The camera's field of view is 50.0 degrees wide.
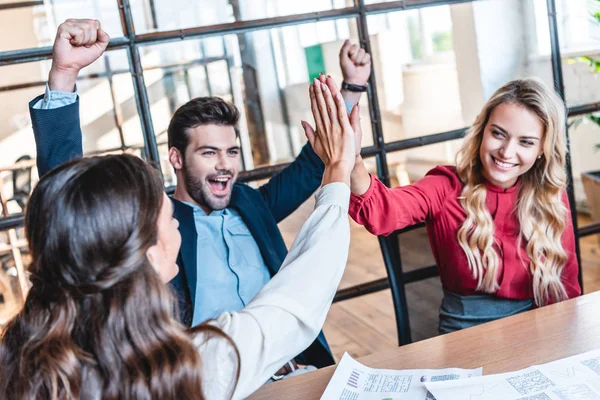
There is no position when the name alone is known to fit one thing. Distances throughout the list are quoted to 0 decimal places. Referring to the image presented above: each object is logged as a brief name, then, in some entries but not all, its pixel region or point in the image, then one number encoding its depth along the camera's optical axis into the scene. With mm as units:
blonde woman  1881
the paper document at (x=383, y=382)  1197
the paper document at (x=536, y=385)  1144
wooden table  1280
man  1842
